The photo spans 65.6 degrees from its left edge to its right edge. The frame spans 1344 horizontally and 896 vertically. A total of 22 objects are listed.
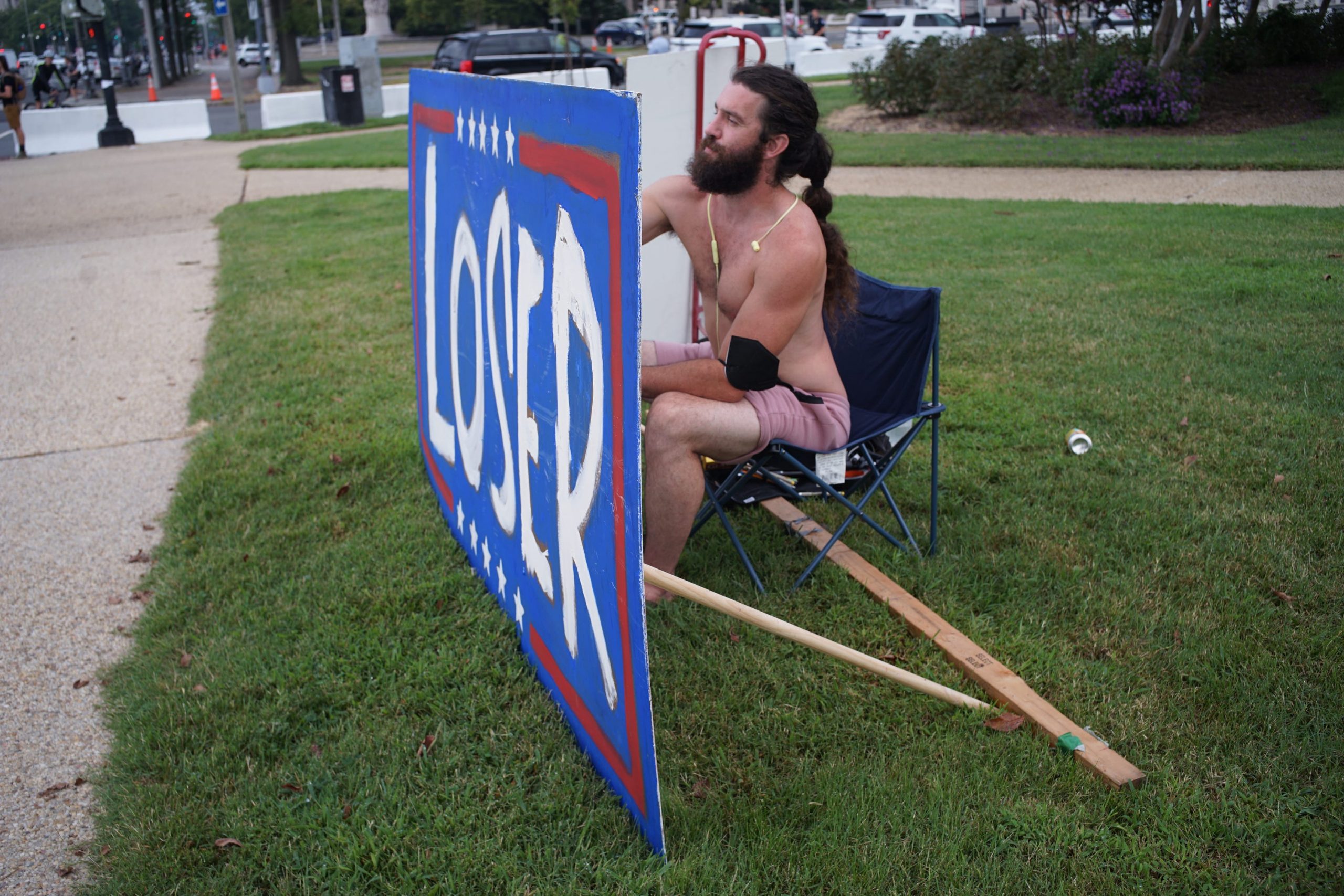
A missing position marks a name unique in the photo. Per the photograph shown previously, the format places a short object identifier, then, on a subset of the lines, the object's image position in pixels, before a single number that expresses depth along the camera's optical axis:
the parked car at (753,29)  30.94
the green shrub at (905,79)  16.48
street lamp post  19.20
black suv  21.42
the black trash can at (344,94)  21.02
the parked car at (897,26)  31.11
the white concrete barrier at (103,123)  20.72
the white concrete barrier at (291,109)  22.55
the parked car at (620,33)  49.73
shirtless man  3.01
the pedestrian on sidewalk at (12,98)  18.52
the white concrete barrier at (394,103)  23.91
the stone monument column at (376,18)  54.88
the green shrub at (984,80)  15.32
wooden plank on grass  2.53
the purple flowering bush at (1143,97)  13.81
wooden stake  2.51
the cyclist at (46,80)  27.80
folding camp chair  3.30
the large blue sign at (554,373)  1.99
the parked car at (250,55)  62.75
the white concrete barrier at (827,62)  29.06
